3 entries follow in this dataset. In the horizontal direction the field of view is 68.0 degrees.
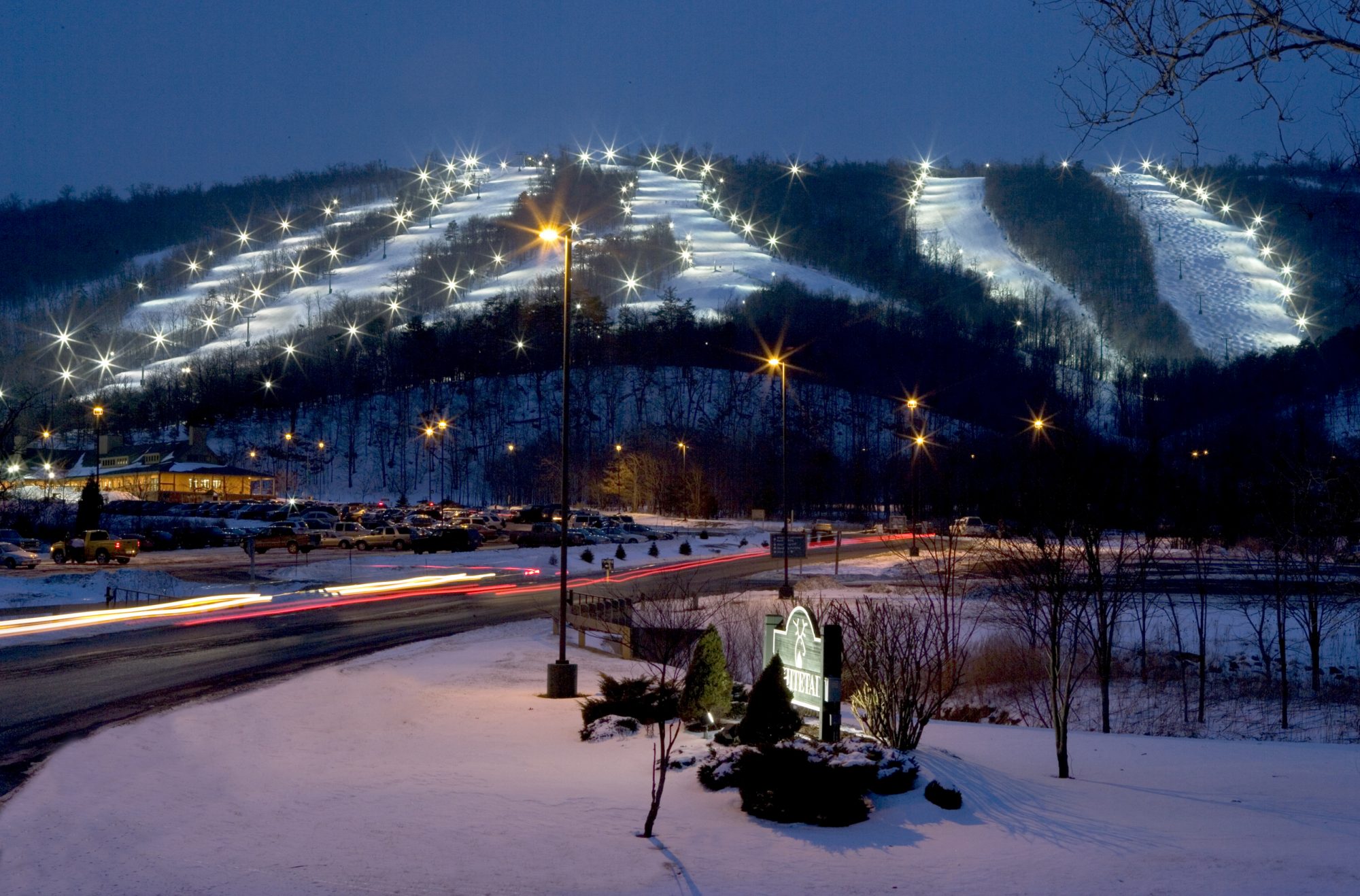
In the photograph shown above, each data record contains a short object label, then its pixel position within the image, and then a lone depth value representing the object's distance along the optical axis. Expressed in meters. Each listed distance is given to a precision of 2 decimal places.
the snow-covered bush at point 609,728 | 12.68
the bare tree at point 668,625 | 15.37
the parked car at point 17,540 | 48.91
